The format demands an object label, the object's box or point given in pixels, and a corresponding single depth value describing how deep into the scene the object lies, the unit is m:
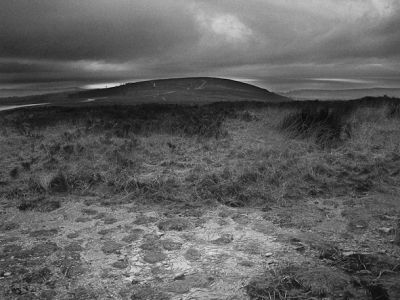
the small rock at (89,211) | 4.57
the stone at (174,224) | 4.01
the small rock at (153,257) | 3.27
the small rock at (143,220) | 4.23
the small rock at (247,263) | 3.13
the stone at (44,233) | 3.88
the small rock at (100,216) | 4.42
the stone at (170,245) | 3.51
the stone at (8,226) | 4.09
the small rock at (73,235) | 3.82
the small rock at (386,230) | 3.82
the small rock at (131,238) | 3.69
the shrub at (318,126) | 8.32
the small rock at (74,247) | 3.49
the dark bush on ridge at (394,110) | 11.23
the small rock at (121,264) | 3.15
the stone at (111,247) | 3.47
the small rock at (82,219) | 4.29
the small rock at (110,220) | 4.24
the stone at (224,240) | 3.60
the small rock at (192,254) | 3.29
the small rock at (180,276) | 2.97
